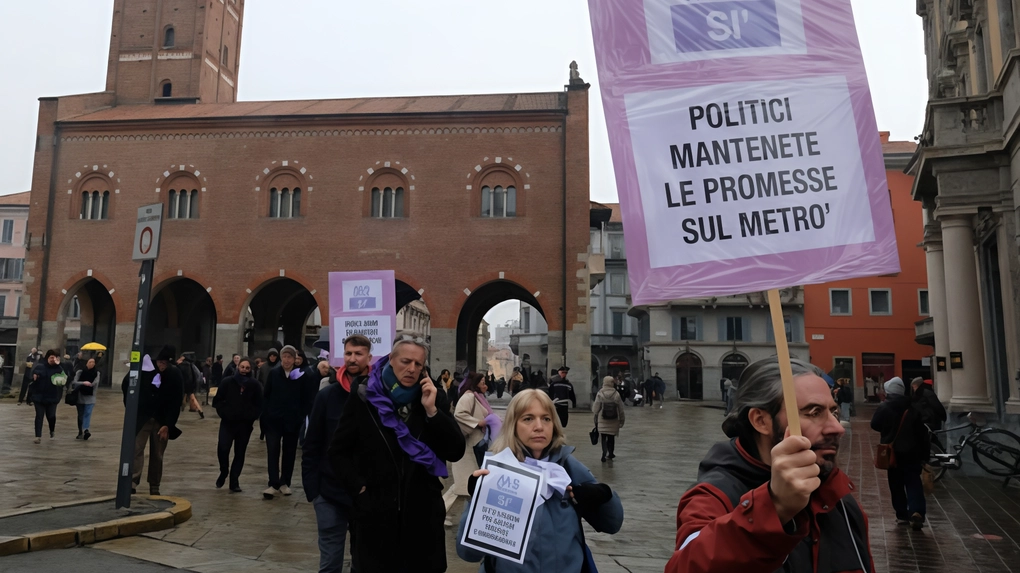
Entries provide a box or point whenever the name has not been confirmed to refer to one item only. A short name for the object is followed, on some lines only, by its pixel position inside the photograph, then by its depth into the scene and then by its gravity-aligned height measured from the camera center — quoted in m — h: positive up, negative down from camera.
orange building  40.12 +3.16
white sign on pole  7.74 +1.43
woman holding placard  3.09 -0.46
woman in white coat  8.17 -0.43
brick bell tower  38.81 +16.52
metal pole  7.22 -0.19
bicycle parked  11.02 -0.99
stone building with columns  12.00 +2.91
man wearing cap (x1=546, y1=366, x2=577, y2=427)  15.20 -0.14
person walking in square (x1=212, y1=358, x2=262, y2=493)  9.15 -0.40
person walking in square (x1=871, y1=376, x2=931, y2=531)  7.94 -0.73
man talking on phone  3.72 -0.39
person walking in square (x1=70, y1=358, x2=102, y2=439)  13.86 -0.27
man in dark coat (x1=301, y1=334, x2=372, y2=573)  4.51 -0.51
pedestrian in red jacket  1.60 -0.26
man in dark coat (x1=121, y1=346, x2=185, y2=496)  8.56 -0.34
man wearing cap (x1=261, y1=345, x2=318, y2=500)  8.80 -0.34
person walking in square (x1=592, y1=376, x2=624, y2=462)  12.73 -0.54
